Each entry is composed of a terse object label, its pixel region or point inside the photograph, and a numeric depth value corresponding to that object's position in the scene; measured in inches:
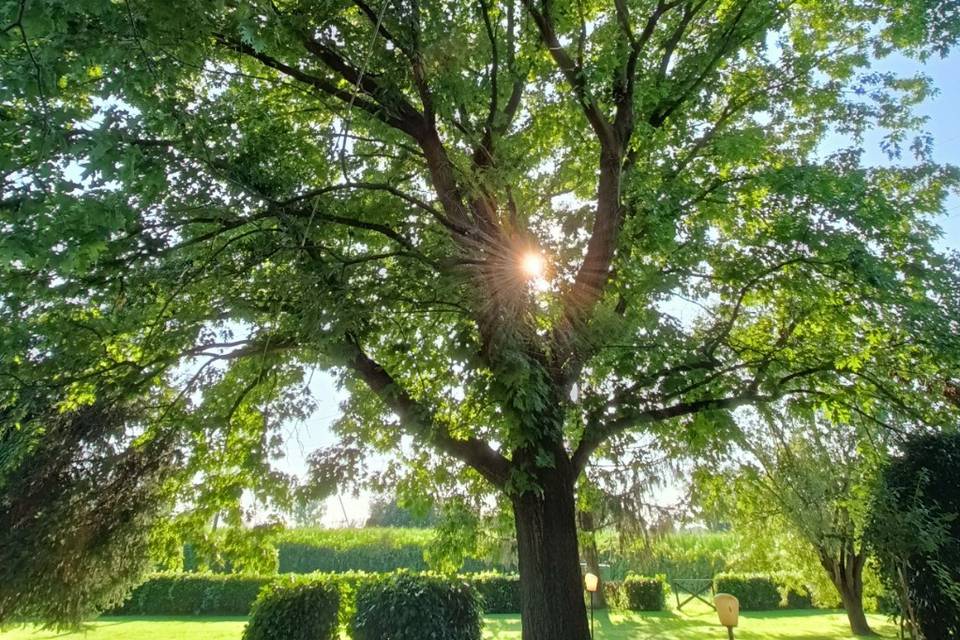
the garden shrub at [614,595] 682.8
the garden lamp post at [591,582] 308.6
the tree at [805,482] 323.9
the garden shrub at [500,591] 665.6
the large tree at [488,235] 156.1
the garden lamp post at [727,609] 243.4
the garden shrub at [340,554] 862.1
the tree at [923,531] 215.3
